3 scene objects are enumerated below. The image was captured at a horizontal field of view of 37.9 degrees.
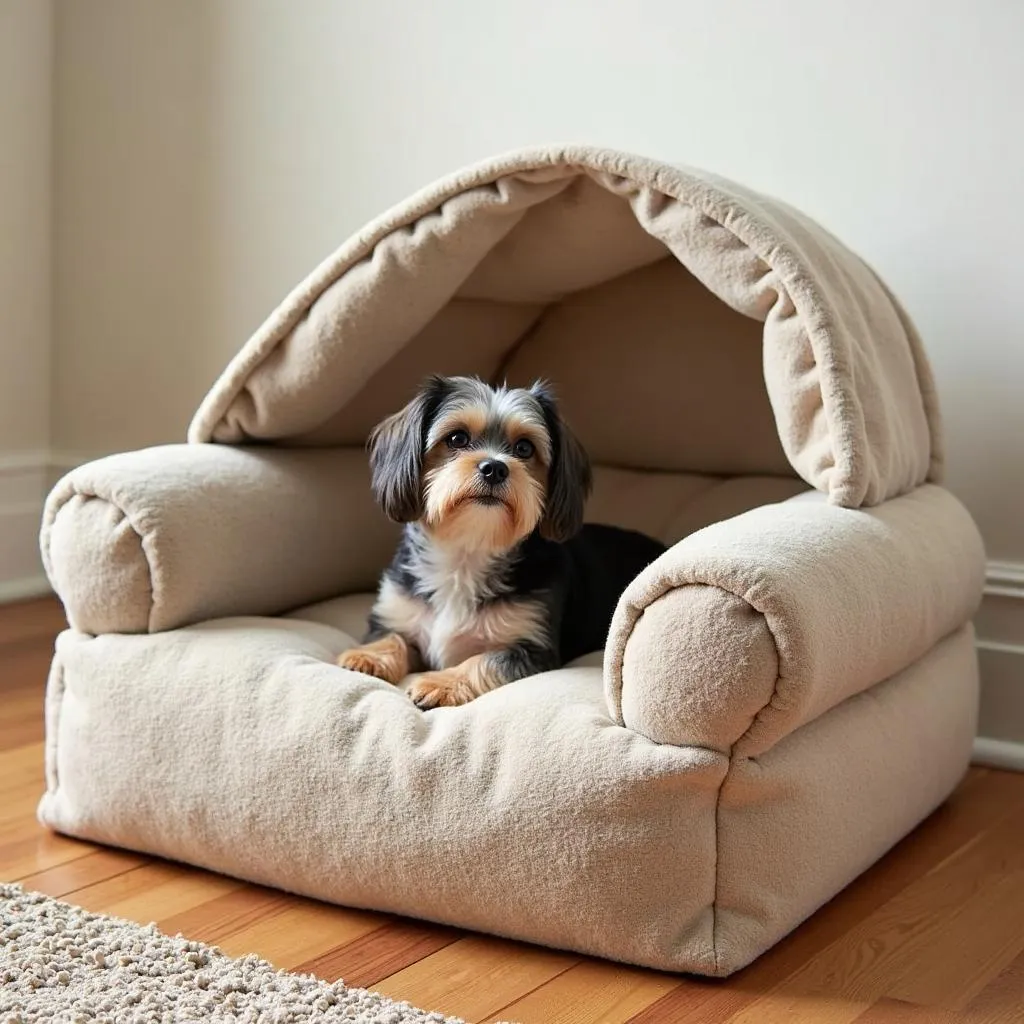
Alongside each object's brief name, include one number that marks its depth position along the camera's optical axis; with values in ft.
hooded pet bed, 6.04
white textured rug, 5.52
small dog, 7.27
